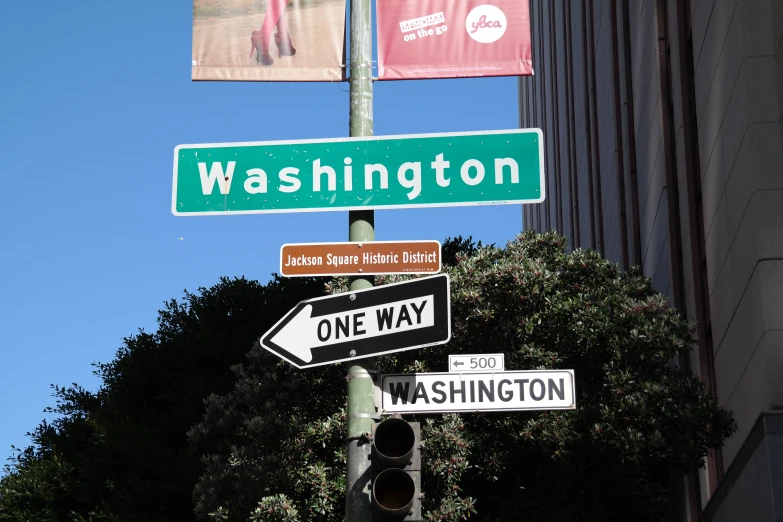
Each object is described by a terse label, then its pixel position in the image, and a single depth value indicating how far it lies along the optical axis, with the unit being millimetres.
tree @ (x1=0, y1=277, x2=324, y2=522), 21812
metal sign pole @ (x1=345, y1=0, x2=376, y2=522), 6242
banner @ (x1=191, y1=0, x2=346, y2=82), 7613
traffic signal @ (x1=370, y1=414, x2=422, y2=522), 6059
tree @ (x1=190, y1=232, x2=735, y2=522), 15266
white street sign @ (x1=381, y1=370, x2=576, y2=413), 6852
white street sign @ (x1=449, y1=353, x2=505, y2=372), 7609
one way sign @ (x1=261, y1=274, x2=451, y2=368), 6477
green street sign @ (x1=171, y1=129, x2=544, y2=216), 6844
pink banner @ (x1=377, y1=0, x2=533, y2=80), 7570
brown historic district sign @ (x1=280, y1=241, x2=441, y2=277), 6656
